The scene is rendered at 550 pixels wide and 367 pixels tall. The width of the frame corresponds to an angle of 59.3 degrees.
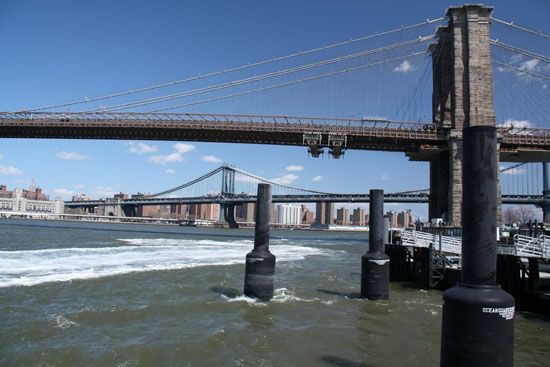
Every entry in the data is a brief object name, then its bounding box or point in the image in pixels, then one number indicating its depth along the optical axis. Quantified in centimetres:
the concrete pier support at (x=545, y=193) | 7625
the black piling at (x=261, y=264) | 1245
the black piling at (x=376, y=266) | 1305
